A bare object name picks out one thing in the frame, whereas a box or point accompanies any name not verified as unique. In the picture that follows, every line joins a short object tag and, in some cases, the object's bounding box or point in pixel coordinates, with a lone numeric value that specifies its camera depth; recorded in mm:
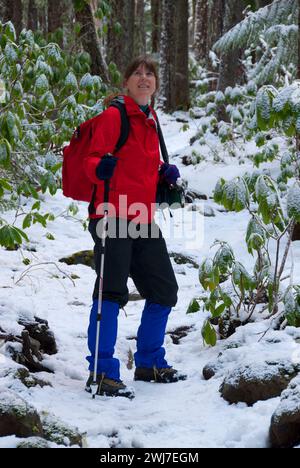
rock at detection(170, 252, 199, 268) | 15163
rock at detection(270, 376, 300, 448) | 5906
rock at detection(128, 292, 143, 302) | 12758
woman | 7906
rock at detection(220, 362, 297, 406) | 7180
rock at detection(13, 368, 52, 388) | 7497
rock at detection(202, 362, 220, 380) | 8461
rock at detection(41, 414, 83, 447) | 6051
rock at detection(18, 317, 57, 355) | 9195
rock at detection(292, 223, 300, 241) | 14666
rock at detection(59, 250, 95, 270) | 14501
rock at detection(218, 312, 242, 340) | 9992
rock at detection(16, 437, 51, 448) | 5596
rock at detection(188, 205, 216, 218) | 20059
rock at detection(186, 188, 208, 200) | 21781
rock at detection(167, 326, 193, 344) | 10562
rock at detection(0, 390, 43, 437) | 5891
